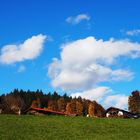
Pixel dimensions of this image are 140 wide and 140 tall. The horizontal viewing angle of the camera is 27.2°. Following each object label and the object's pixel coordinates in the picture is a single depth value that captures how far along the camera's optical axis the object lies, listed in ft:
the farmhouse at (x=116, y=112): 265.82
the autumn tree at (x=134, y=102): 328.20
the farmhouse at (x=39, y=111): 220.57
